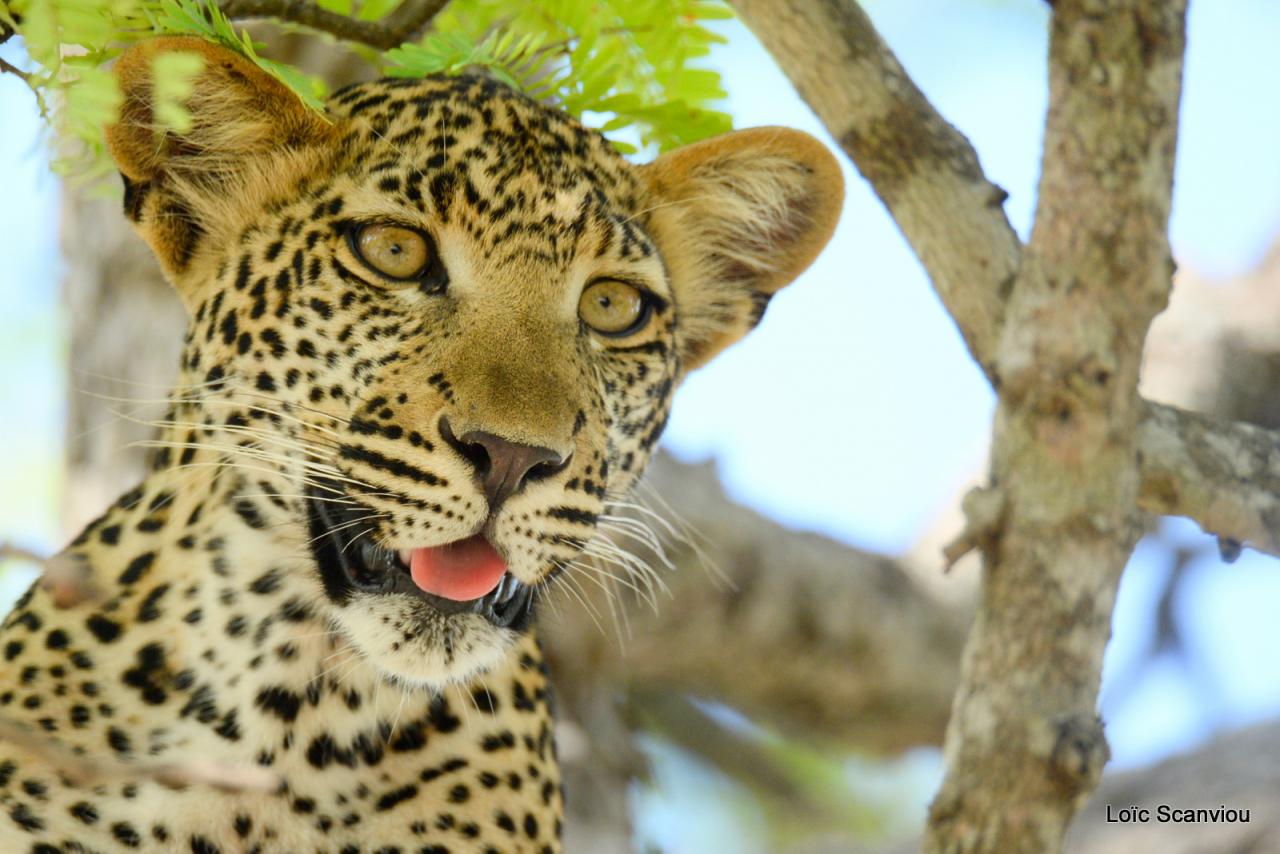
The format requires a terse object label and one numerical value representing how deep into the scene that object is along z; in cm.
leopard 884
